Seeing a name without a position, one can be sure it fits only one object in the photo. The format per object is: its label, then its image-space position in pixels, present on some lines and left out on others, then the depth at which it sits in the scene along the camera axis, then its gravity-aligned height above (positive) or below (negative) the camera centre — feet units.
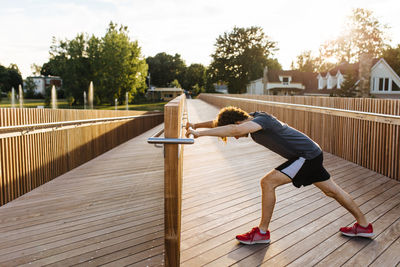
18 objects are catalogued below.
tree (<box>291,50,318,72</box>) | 284.06 +33.84
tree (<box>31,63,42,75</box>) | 417.59 +38.00
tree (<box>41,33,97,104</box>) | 196.13 +20.96
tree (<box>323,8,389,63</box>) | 183.42 +34.15
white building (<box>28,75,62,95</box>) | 327.22 +17.42
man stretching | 9.87 -1.83
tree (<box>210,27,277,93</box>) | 207.72 +25.25
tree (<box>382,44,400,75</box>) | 144.13 +18.28
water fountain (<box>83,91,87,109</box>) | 192.34 -0.52
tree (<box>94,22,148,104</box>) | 188.44 +19.85
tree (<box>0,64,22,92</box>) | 292.81 +19.87
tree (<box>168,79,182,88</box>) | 315.00 +14.52
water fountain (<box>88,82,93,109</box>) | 195.21 +2.05
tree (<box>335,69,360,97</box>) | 103.76 +3.86
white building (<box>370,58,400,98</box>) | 123.95 +6.84
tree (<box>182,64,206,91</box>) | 355.97 +23.71
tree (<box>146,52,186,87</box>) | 354.54 +32.77
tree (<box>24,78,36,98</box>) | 301.02 +10.73
